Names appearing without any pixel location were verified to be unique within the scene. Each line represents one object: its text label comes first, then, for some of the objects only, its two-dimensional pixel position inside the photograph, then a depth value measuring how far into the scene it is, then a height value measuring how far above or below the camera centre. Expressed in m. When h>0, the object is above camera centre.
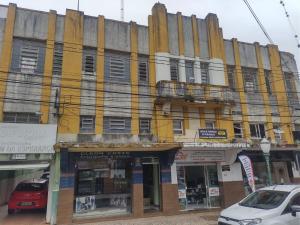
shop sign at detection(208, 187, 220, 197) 16.61 -0.52
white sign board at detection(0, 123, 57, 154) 12.90 +2.31
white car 7.55 -0.79
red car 14.53 -0.50
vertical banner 12.72 +0.67
